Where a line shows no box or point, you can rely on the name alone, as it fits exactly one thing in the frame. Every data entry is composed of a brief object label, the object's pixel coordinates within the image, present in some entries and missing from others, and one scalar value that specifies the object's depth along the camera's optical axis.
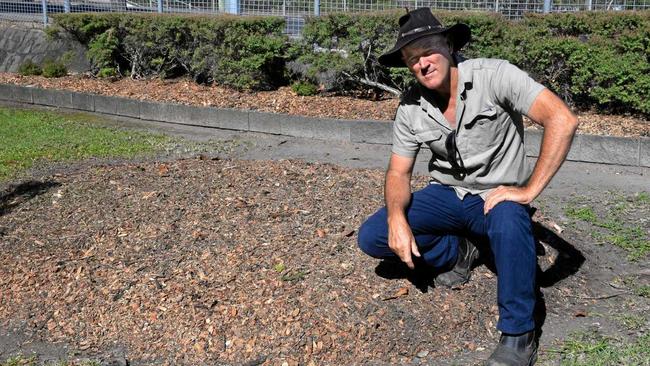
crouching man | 3.87
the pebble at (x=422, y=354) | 4.16
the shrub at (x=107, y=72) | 13.27
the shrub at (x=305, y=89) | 11.09
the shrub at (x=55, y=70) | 13.83
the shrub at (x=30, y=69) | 14.23
